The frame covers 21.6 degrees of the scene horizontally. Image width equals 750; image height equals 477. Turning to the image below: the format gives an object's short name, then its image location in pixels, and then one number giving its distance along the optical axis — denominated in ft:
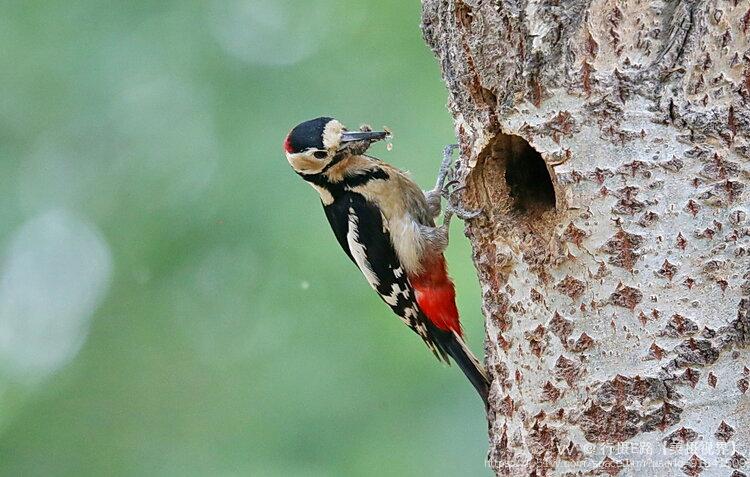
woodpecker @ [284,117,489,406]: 24.53
